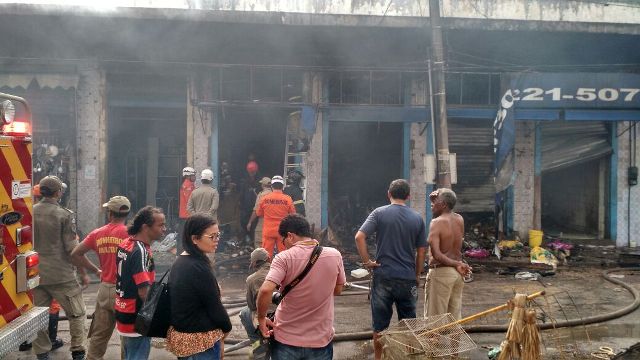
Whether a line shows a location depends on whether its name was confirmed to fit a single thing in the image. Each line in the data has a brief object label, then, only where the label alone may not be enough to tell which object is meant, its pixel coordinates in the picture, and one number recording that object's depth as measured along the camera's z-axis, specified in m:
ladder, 12.29
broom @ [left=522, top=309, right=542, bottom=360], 4.15
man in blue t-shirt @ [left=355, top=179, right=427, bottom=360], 5.28
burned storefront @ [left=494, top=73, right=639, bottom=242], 11.78
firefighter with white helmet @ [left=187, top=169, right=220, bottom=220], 9.64
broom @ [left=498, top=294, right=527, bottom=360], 4.15
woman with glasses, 3.38
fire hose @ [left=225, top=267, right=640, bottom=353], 6.30
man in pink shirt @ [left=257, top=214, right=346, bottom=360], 3.60
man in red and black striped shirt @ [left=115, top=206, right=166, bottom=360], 4.16
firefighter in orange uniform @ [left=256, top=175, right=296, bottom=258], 8.89
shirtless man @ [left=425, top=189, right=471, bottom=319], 5.48
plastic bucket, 11.95
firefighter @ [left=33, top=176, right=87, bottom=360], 5.44
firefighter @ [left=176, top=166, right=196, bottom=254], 10.82
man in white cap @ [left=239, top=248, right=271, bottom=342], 4.91
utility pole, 9.48
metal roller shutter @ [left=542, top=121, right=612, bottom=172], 12.76
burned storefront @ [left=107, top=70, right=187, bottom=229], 13.11
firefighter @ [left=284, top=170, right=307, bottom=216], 10.41
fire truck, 4.05
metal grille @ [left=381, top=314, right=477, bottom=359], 4.29
